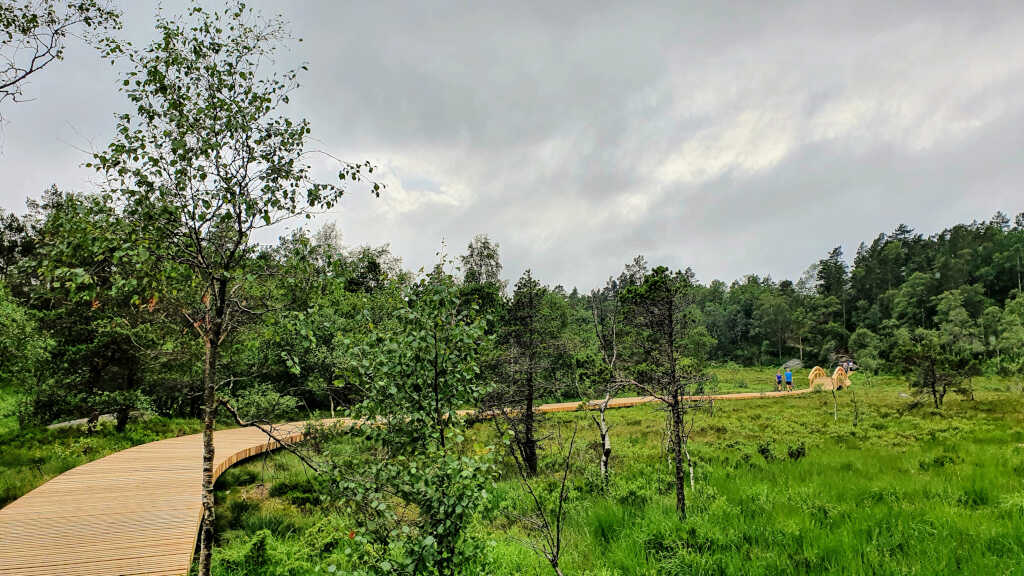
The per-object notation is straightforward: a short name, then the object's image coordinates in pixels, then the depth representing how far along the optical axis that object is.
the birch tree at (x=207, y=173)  3.91
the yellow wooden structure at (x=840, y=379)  32.81
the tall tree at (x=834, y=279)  71.66
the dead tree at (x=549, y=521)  7.59
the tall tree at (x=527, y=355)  13.48
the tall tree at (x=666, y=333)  7.99
